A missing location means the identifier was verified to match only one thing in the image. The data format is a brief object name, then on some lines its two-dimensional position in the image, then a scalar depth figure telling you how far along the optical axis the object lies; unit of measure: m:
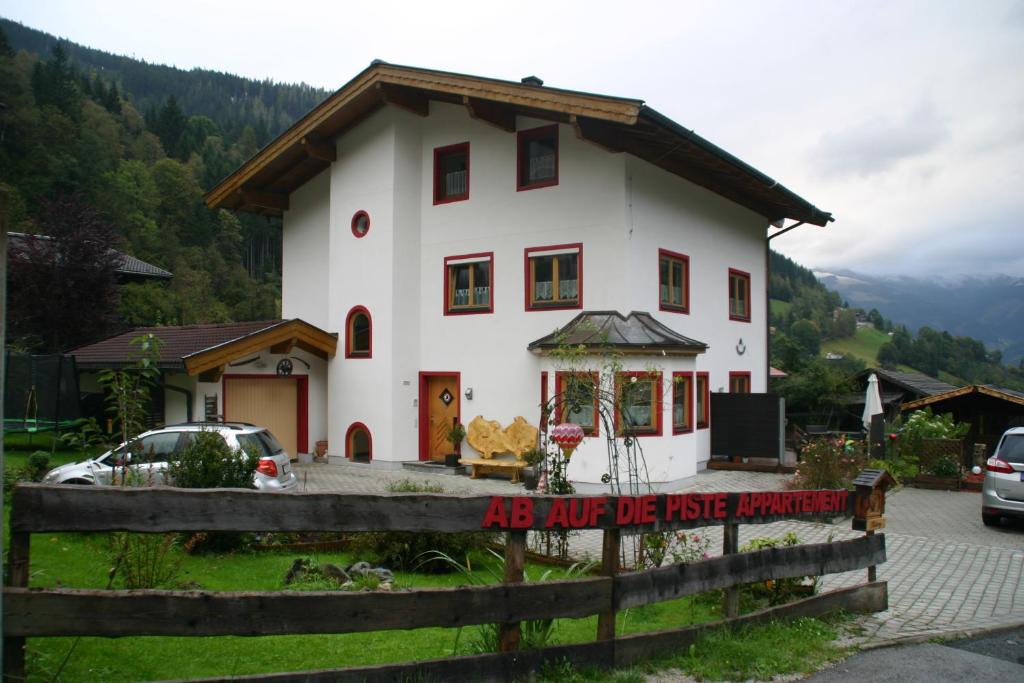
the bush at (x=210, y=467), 9.25
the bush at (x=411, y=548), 8.20
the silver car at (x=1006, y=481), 11.45
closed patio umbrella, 20.62
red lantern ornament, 11.20
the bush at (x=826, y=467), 14.21
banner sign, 4.62
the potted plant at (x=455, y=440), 17.64
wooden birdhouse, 7.17
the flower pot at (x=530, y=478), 15.14
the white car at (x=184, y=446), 10.47
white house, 15.76
